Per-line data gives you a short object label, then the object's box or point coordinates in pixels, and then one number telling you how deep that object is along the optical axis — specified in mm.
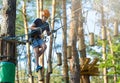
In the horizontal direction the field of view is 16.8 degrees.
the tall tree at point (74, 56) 10730
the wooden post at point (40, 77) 12043
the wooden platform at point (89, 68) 11800
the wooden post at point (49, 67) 11615
